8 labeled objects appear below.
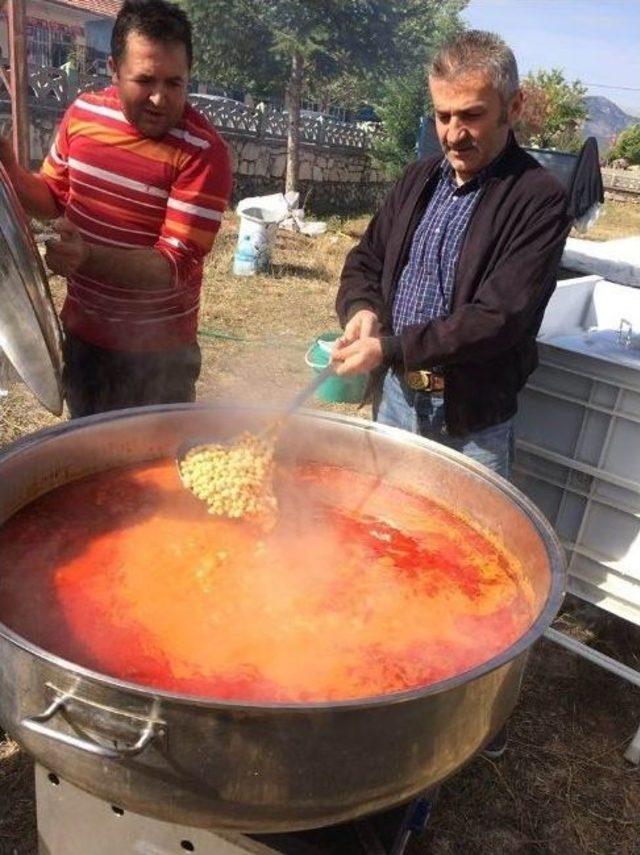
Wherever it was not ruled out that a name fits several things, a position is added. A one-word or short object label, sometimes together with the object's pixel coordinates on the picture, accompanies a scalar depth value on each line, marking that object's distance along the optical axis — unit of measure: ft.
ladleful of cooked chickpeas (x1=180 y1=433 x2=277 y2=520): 6.27
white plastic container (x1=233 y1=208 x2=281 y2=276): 27.35
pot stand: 5.18
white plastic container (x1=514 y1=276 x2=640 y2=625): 7.90
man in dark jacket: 6.53
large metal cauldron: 3.47
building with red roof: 65.57
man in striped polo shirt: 7.06
